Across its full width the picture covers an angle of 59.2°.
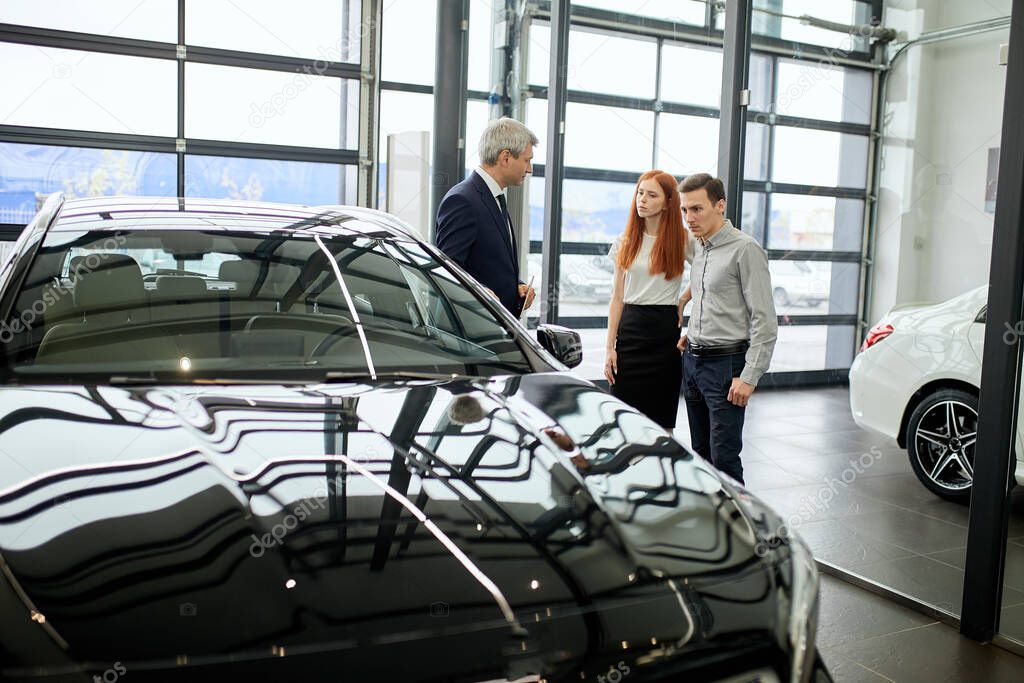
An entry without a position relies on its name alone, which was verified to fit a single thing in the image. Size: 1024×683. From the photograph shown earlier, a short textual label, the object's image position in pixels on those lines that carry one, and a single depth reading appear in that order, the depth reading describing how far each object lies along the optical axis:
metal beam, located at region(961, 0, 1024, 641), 2.77
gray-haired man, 3.48
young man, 3.20
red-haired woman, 3.52
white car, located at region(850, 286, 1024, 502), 3.05
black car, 1.15
